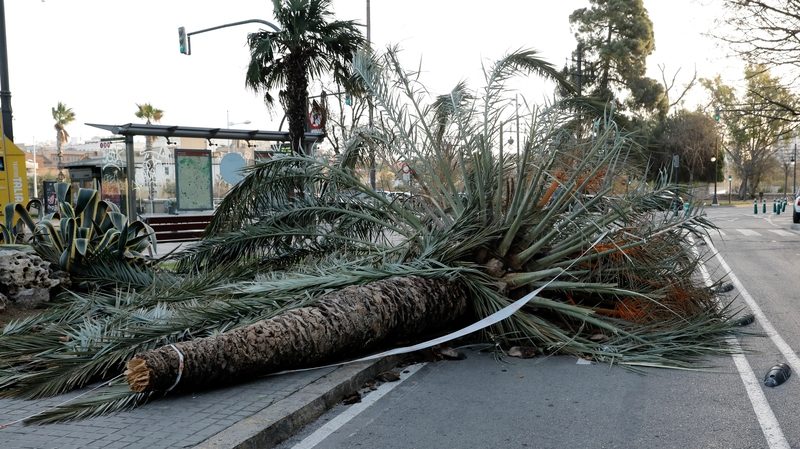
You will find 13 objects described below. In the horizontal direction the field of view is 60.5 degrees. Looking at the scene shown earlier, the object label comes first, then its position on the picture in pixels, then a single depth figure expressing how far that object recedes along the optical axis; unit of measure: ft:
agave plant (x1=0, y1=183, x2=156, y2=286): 27.58
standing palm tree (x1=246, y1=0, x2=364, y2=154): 54.44
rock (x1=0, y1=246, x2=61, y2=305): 25.67
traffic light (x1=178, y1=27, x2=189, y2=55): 64.64
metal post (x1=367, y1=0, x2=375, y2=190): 30.02
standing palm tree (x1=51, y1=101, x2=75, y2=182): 239.50
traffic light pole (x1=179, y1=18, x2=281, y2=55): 64.80
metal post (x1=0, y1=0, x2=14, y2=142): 39.70
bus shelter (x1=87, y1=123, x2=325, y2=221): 52.54
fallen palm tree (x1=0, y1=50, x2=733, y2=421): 16.89
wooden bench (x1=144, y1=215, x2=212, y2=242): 62.18
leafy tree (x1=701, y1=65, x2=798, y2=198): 73.77
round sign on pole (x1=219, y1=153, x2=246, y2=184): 64.85
